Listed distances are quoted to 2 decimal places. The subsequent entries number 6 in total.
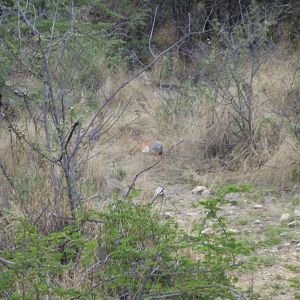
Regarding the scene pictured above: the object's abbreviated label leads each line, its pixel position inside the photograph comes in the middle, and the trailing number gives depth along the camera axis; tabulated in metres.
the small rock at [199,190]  16.06
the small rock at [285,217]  14.05
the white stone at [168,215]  13.45
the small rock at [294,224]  13.72
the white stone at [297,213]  14.20
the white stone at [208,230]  12.14
